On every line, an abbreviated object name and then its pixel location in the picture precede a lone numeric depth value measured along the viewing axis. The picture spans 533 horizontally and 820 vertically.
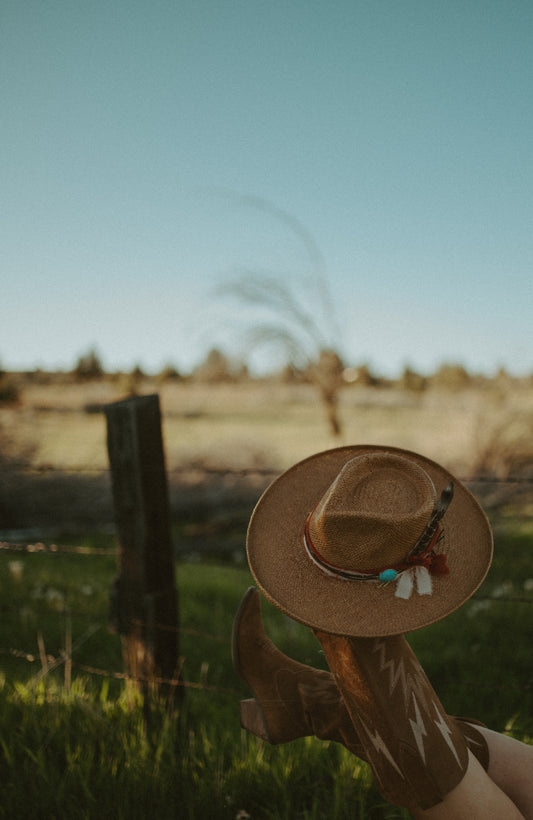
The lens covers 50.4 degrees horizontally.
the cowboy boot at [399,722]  1.37
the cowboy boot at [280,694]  1.69
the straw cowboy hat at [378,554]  1.36
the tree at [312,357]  8.58
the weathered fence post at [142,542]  2.30
